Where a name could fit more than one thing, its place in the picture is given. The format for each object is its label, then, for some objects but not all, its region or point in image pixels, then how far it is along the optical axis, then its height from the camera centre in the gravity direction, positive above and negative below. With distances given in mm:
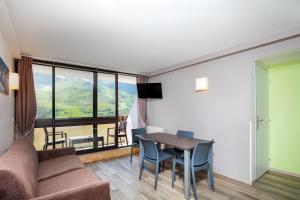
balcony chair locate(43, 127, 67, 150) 3610 -894
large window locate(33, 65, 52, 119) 3543 +245
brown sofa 1225 -832
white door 2951 -401
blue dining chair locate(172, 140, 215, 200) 2360 -932
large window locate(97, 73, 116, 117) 4359 +153
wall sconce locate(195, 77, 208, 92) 3029 +307
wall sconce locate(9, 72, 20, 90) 2608 +328
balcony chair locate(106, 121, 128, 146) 4520 -898
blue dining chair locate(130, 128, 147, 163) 3912 -829
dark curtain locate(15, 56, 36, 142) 3166 -22
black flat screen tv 4676 +310
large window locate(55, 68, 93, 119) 3783 +178
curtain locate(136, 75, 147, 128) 5004 -318
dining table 2385 -751
